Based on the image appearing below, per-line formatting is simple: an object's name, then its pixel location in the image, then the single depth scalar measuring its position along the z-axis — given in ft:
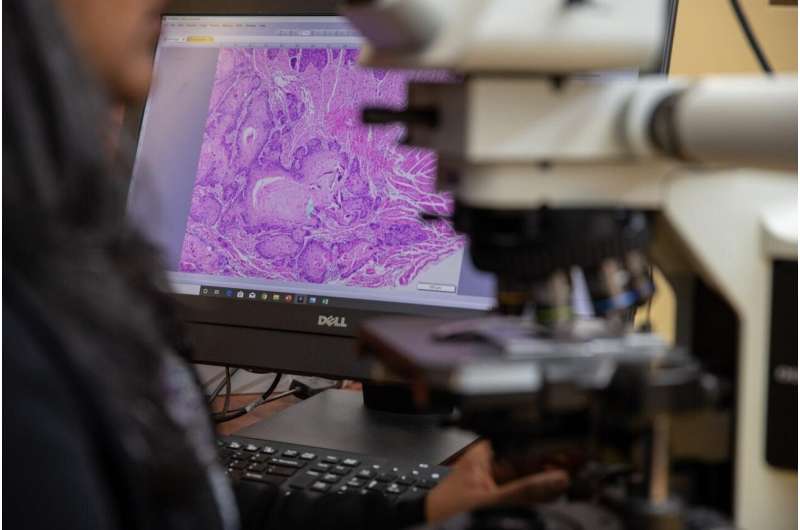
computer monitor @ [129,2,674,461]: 4.69
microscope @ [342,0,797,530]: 3.26
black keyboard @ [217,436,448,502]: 4.18
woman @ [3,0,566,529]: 3.08
